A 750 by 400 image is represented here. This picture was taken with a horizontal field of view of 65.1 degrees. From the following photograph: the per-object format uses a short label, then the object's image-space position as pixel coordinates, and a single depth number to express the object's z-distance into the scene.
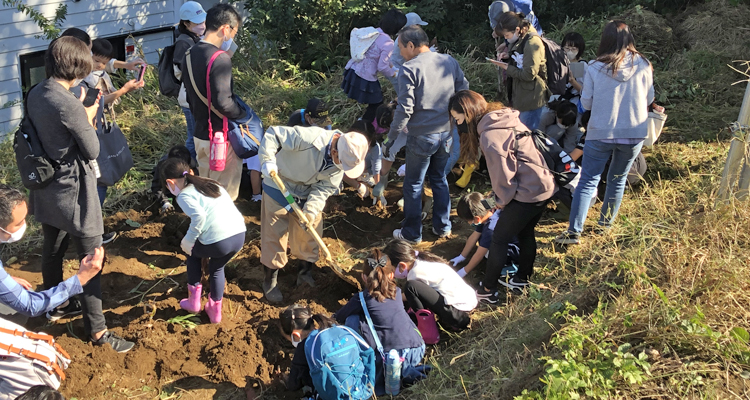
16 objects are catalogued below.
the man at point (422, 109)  5.02
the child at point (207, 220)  4.05
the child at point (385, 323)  3.87
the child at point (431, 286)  4.21
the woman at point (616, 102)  4.53
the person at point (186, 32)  5.23
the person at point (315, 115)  5.35
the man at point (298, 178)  4.31
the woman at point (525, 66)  5.46
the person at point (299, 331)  3.78
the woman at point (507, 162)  4.18
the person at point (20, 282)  2.98
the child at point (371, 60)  6.20
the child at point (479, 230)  4.70
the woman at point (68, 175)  3.49
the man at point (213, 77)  4.67
